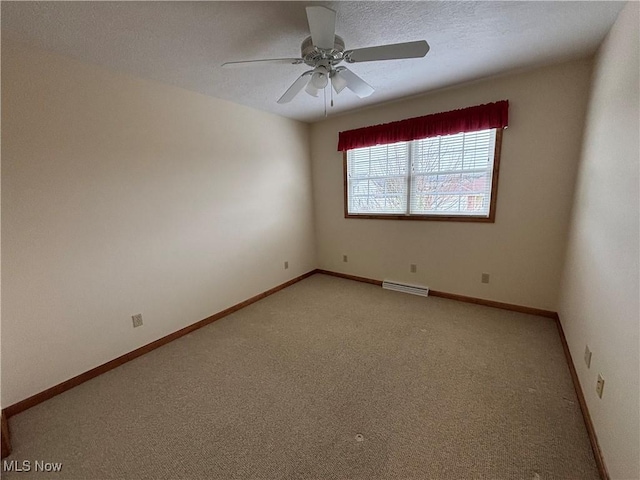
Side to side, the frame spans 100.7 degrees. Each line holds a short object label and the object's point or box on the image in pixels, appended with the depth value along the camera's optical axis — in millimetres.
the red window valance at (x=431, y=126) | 2588
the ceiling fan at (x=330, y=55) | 1334
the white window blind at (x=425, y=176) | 2840
